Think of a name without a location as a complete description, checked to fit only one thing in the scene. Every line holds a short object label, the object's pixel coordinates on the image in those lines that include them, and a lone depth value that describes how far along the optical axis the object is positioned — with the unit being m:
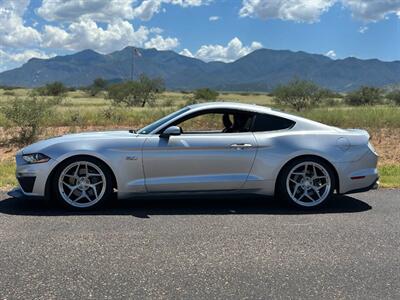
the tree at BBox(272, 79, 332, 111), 38.03
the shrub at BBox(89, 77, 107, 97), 101.56
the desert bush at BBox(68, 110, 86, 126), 19.39
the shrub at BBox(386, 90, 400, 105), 59.50
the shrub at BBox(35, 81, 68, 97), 76.12
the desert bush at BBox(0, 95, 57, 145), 14.82
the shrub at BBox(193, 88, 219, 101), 51.34
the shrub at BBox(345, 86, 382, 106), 58.62
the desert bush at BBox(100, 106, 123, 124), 20.70
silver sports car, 6.33
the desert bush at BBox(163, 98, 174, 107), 42.24
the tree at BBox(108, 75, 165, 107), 49.33
